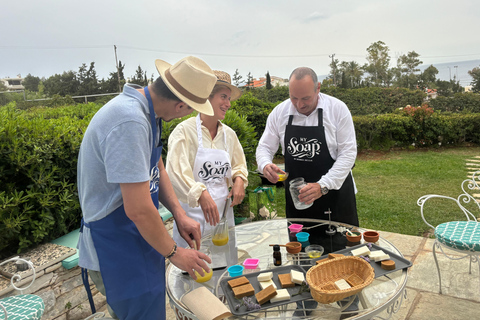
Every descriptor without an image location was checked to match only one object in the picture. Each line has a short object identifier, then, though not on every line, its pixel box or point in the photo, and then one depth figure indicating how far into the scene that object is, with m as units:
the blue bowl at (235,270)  1.87
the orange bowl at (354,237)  2.14
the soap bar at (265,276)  1.67
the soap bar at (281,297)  1.54
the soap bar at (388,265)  1.77
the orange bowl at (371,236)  2.14
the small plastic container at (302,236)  2.28
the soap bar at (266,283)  1.63
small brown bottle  2.05
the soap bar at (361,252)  1.88
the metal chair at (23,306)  2.02
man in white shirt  2.56
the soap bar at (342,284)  1.52
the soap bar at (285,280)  1.64
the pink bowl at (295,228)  2.44
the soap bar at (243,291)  1.59
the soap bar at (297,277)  1.65
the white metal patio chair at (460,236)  2.58
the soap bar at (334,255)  1.83
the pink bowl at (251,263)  2.03
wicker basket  1.45
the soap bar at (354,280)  1.63
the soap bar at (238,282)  1.66
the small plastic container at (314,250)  2.06
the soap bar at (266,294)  1.53
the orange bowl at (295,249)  2.09
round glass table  1.57
